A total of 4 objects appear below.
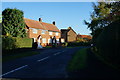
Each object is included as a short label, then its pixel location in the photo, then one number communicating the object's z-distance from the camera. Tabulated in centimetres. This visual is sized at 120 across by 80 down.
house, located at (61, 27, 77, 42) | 6960
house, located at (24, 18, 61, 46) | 4217
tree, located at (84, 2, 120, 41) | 2066
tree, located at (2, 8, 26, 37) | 2998
